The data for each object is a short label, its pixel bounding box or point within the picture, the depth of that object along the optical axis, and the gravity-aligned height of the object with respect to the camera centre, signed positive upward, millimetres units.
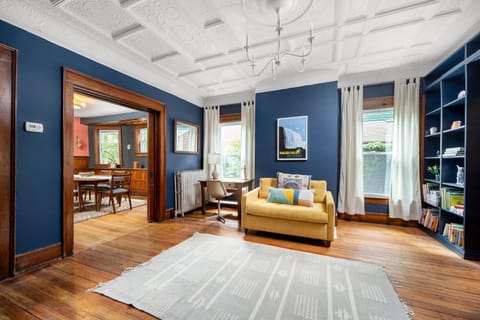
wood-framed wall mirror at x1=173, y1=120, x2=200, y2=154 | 4051 +486
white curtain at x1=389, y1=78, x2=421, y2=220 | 3324 +87
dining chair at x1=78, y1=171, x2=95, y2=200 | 4466 -696
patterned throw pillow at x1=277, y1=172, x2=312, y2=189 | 3289 -402
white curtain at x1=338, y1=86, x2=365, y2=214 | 3631 +91
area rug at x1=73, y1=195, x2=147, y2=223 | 3938 -1234
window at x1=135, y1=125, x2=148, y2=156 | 6391 +613
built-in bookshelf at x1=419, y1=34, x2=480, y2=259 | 2270 +83
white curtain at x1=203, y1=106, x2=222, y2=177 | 4805 +647
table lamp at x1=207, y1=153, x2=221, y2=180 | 4281 +3
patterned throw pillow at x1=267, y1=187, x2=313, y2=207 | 2914 -608
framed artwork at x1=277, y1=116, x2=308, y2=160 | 3701 +410
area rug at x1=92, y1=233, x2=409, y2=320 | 1458 -1189
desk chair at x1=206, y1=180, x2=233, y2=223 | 3625 -617
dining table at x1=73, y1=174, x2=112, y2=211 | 4227 -541
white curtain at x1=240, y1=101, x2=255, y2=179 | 4445 +480
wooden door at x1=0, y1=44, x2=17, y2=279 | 1804 -6
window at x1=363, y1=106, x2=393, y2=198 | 3611 +169
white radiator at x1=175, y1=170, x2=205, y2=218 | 3969 -729
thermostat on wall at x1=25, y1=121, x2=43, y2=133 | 1972 +330
